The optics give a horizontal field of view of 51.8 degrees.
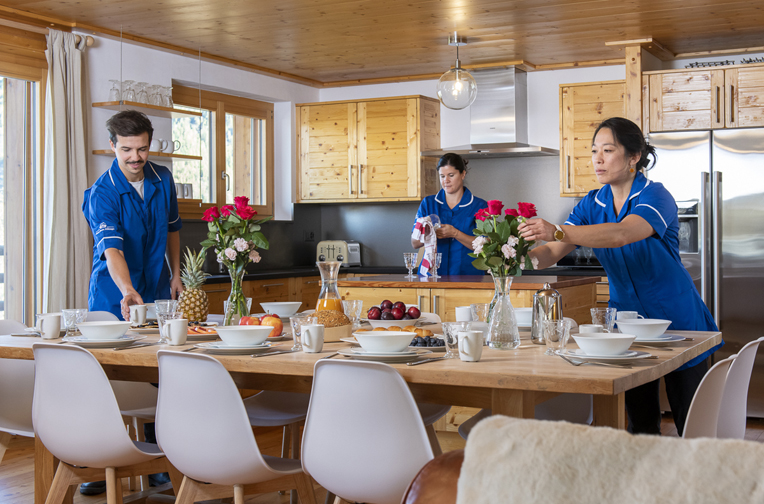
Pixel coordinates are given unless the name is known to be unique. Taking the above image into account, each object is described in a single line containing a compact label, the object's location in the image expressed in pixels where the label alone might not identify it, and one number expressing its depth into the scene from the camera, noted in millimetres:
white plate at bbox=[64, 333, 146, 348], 2395
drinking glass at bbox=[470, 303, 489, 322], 2365
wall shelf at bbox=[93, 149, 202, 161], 4867
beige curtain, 4637
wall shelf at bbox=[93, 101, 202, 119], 4867
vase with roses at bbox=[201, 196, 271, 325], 2742
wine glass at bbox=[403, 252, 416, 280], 4774
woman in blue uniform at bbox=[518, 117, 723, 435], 2545
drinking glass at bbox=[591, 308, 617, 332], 2243
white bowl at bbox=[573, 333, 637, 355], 1899
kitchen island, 4199
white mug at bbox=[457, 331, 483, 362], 1929
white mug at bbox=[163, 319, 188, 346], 2383
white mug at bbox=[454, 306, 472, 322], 2539
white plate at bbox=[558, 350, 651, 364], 1882
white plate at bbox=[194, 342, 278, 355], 2193
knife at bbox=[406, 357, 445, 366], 1908
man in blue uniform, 3320
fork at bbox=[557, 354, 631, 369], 1835
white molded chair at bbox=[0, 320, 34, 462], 2680
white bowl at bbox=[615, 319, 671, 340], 2275
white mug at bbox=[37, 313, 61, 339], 2617
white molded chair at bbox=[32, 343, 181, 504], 2195
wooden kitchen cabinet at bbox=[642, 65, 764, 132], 4891
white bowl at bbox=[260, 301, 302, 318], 3039
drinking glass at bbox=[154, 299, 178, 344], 2455
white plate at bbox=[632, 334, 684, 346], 2225
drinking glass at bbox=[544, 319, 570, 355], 2061
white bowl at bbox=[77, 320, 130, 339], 2467
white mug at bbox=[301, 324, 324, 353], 2158
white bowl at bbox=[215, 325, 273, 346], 2244
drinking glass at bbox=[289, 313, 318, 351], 2232
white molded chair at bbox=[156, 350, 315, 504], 1994
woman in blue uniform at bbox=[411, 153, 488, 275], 4801
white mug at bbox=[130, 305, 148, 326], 2900
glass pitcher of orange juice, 2582
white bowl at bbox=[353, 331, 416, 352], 2029
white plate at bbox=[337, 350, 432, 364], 1979
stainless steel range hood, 6191
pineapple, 2875
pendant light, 4816
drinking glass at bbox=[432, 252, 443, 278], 4711
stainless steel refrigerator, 4781
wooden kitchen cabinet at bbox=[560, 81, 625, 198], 5875
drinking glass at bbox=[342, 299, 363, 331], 2610
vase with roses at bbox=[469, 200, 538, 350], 2199
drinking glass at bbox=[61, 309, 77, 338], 2543
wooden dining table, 1723
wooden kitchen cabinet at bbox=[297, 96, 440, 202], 6469
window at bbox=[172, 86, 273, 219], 5934
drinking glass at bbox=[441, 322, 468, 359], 2047
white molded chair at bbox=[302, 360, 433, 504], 1773
